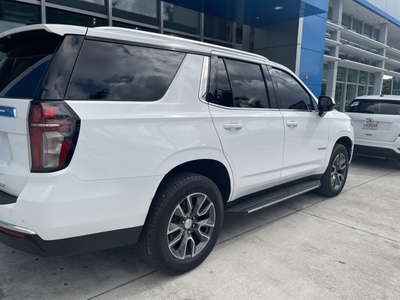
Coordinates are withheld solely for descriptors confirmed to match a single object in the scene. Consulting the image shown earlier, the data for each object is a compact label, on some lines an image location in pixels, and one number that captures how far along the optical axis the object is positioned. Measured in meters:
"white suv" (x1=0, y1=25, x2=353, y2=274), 2.02
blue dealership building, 7.37
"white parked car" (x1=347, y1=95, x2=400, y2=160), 6.95
